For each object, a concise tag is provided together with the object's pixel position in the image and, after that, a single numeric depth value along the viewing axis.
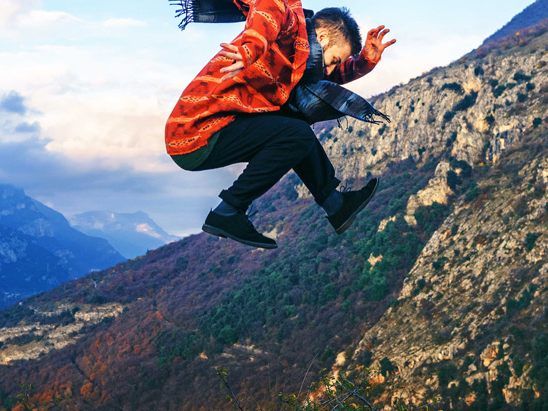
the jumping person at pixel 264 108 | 4.21
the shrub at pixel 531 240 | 42.75
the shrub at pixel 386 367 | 42.59
